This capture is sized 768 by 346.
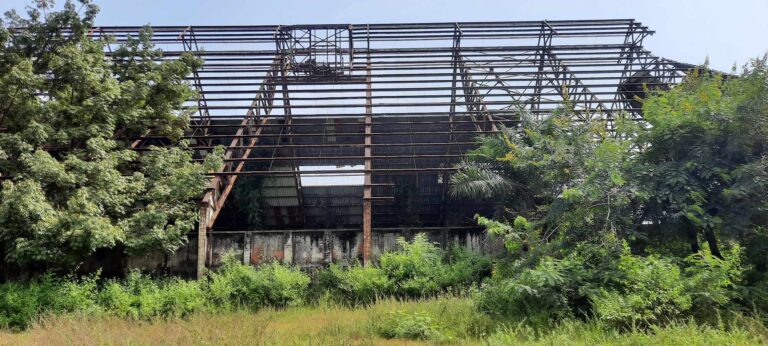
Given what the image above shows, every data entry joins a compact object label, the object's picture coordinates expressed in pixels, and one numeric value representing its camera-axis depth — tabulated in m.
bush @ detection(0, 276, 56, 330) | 10.47
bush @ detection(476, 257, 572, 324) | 8.23
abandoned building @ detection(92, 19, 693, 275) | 17.55
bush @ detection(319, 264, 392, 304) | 11.87
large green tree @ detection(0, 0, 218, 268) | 10.94
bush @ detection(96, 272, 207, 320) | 10.92
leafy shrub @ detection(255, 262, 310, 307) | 11.86
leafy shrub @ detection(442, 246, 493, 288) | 11.77
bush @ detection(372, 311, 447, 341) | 8.09
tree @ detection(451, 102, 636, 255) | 9.13
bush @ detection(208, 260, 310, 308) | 11.69
